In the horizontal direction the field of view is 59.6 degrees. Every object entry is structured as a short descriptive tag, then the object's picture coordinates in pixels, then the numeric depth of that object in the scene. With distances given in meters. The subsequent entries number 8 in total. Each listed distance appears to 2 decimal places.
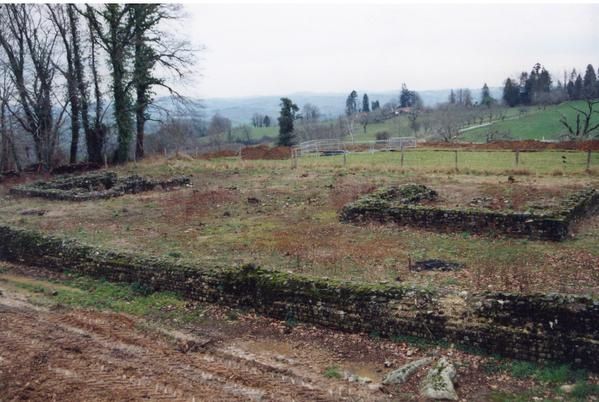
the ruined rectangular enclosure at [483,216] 14.78
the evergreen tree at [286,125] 62.38
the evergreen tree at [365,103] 143.40
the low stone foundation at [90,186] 24.89
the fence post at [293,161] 33.44
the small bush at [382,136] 78.16
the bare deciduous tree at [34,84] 34.16
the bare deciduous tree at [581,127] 52.18
